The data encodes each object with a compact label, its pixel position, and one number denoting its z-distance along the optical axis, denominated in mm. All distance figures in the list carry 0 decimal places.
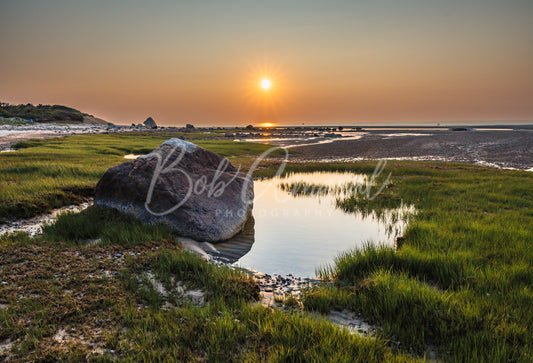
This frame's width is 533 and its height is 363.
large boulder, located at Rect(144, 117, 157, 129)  192000
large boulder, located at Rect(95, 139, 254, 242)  9008
